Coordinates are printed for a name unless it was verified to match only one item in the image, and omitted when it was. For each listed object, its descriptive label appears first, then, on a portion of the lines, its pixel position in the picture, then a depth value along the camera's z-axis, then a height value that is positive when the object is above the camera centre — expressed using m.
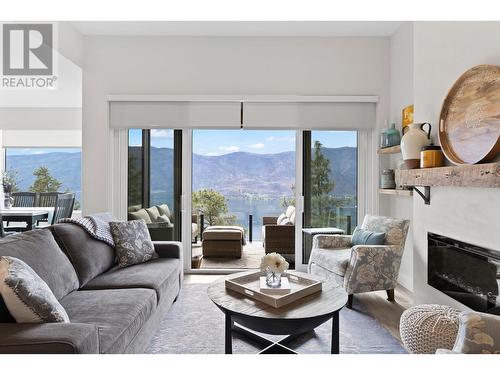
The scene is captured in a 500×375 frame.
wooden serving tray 1.86 -0.65
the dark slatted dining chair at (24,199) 5.39 -0.22
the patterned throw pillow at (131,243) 2.71 -0.50
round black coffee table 1.71 -0.69
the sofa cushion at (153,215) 4.03 -0.36
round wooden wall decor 1.75 +0.43
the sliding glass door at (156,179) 4.00 +0.10
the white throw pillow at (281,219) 5.03 -0.51
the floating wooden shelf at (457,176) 1.66 +0.07
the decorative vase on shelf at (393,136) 3.52 +0.57
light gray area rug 2.14 -1.09
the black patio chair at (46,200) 5.38 -0.23
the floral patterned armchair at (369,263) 2.79 -0.69
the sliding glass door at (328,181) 4.04 +0.08
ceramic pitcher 2.51 +0.36
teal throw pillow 3.02 -0.49
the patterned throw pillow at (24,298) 1.37 -0.49
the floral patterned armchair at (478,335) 1.09 -0.52
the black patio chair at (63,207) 4.65 -0.30
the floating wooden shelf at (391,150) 3.39 +0.42
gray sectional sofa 1.25 -0.66
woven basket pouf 1.37 -0.63
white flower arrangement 2.11 -0.51
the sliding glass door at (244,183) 5.36 +0.07
